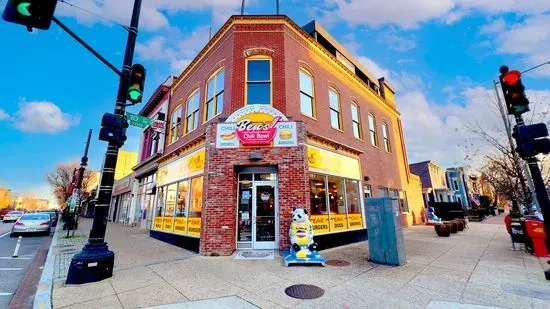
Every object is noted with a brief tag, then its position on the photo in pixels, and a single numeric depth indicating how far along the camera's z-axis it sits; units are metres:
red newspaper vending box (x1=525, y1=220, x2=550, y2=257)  8.16
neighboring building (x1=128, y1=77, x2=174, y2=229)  17.50
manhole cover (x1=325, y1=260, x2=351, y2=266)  7.47
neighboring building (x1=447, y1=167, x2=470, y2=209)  38.66
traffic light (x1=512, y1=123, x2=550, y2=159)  5.67
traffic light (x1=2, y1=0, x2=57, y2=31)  4.09
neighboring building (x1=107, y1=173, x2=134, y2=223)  23.93
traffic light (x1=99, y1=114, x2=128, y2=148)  6.16
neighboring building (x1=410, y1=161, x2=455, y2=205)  29.80
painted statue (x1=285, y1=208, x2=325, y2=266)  7.25
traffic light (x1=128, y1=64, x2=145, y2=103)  6.39
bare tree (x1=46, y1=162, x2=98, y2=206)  50.56
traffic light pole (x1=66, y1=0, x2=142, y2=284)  5.59
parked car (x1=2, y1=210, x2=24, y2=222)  28.42
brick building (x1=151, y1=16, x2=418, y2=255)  9.46
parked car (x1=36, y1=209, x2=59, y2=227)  25.67
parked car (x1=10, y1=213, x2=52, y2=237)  15.37
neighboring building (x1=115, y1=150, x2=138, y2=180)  38.38
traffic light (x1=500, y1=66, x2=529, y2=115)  5.93
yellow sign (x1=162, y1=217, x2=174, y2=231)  12.07
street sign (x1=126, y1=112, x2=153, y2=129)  6.94
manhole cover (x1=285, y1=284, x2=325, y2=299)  4.93
